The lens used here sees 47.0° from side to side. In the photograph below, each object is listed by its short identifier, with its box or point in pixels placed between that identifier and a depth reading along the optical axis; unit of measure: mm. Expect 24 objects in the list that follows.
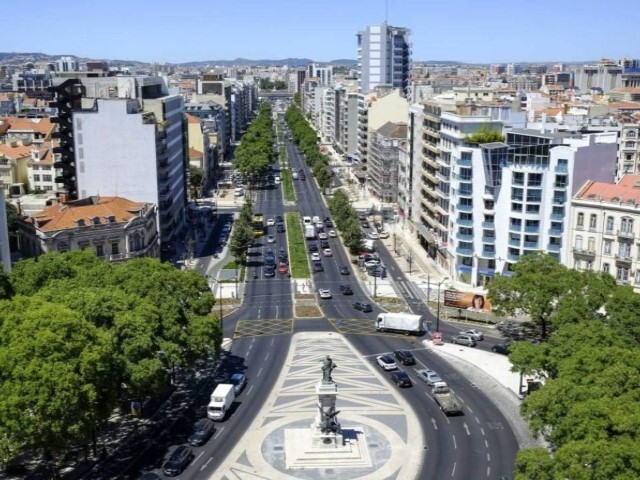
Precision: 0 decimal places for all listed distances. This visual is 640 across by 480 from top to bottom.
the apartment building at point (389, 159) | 189875
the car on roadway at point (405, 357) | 89750
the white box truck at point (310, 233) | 159500
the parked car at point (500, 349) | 94125
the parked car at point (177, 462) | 62750
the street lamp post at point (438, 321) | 102400
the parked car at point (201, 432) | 68188
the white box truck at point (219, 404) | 73312
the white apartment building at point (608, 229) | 103500
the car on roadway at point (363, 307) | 112125
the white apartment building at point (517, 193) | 112000
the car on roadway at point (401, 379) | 82125
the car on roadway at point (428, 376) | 82750
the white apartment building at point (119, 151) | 126750
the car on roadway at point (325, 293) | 118850
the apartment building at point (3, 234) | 93188
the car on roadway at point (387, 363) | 86938
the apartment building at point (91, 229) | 108375
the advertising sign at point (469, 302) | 109938
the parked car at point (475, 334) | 97812
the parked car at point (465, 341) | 96625
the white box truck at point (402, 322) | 100438
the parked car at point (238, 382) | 80281
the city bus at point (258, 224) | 164075
